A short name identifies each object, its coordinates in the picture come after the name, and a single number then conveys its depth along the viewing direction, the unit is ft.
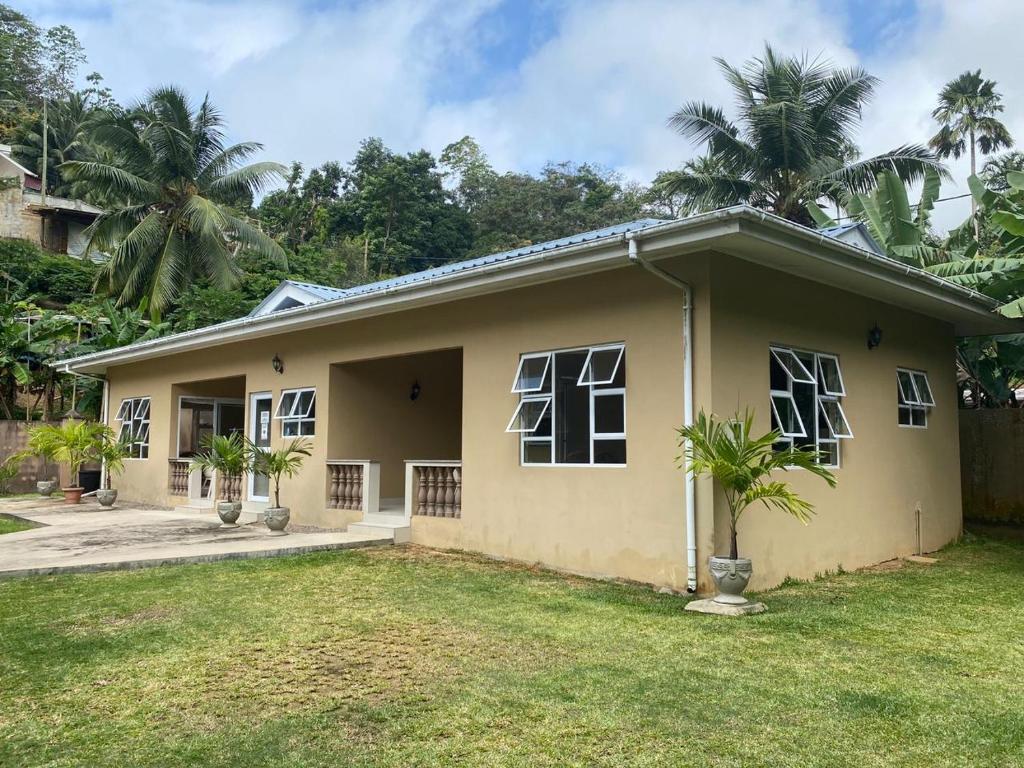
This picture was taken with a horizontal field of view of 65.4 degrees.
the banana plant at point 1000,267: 31.73
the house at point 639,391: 23.80
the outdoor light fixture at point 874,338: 30.76
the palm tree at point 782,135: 69.51
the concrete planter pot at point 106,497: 49.29
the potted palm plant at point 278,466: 34.81
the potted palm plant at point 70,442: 48.75
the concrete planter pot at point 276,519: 34.71
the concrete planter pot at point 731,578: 21.22
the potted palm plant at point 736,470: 20.92
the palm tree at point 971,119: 112.98
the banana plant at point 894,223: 40.16
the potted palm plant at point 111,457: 49.42
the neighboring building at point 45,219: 112.98
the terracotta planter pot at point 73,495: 52.26
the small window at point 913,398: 33.01
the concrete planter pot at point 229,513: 37.81
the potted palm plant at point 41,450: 48.96
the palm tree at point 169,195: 79.92
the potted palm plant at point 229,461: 36.22
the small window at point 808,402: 26.35
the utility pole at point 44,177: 113.99
